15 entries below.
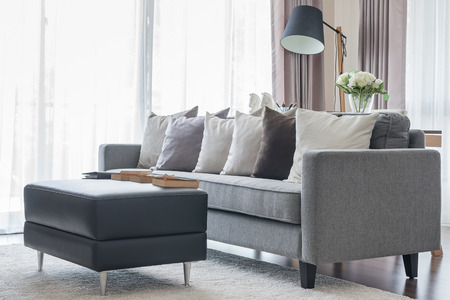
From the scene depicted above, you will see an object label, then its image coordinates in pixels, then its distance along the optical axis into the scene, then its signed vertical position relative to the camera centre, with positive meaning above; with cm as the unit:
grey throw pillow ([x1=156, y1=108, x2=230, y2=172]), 435 +3
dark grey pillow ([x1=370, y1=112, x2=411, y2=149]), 337 +10
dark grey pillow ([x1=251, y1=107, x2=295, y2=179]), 364 +1
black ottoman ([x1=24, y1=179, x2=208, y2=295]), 272 -33
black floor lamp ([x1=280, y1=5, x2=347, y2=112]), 527 +95
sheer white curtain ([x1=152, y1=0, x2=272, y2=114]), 553 +83
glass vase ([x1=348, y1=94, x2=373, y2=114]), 457 +35
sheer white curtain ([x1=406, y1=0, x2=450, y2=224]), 547 +69
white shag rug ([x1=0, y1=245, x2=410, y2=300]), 279 -62
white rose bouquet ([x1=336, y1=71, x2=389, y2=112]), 450 +45
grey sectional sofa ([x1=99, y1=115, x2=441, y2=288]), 291 -28
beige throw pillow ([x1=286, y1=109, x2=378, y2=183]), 333 +10
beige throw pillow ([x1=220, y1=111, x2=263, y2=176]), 389 +1
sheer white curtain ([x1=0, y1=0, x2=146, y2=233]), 466 +45
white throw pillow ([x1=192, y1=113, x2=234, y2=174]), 413 +1
